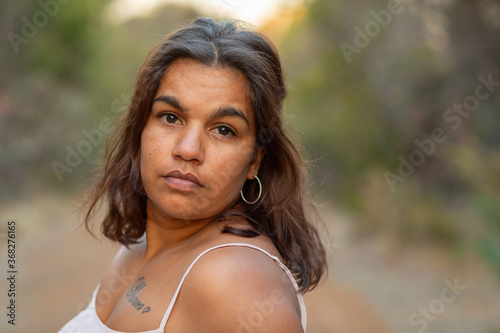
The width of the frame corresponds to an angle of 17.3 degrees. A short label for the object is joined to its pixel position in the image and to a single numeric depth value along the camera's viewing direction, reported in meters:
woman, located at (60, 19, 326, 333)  1.59
